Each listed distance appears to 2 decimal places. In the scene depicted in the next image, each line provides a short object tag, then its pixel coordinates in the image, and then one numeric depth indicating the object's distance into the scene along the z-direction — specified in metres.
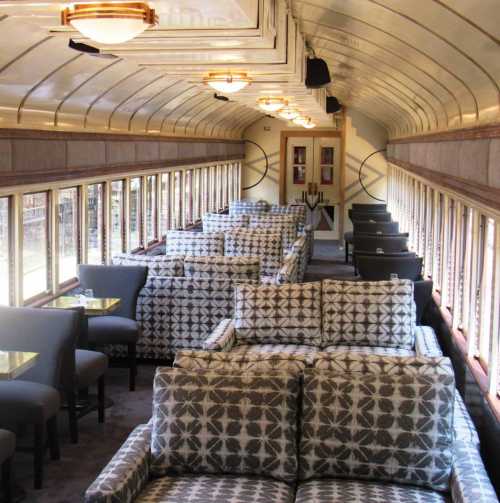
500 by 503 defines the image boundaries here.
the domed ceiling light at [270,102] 8.80
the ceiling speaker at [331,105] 13.93
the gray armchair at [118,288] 7.49
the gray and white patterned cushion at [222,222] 13.34
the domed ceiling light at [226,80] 5.88
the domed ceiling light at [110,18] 2.96
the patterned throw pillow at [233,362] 4.03
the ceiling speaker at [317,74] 8.01
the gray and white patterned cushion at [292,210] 15.66
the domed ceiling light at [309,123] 15.22
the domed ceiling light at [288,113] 11.18
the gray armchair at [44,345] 5.44
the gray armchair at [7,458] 4.56
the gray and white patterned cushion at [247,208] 15.98
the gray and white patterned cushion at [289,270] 8.34
